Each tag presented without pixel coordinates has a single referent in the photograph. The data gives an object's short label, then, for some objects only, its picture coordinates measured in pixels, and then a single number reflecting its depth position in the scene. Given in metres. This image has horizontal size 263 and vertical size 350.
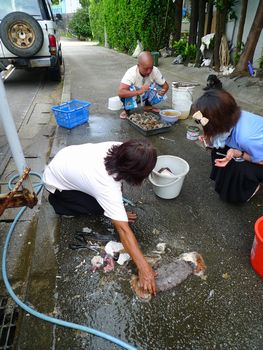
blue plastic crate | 4.25
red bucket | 1.74
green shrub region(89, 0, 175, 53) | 10.41
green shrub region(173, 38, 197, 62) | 8.71
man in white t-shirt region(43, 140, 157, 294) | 1.67
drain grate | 1.60
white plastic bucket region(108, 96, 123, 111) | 5.29
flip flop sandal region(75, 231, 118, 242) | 2.24
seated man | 4.12
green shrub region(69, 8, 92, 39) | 28.62
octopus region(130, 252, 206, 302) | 1.83
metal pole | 1.79
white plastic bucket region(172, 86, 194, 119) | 4.51
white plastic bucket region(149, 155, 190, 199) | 2.51
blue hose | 1.51
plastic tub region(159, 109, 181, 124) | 4.36
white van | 5.68
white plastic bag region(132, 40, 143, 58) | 11.44
